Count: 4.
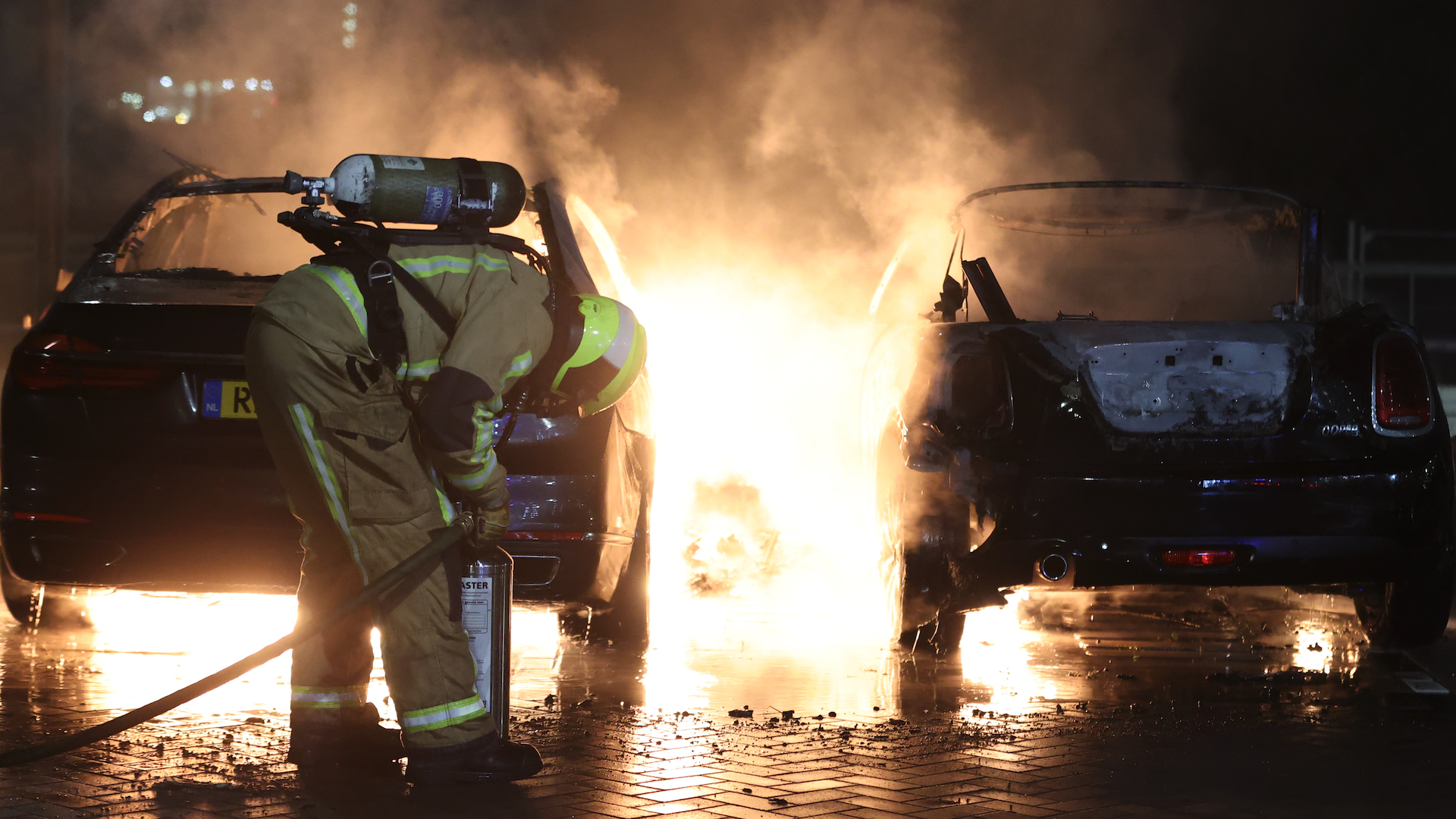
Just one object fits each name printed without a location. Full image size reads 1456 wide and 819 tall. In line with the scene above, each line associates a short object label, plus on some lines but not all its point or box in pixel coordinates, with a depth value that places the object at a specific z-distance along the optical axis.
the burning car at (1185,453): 10.61
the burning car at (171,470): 9.95
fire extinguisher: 8.24
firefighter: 7.56
